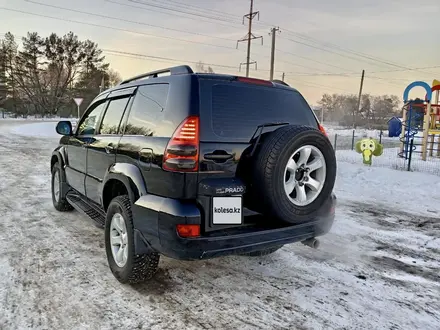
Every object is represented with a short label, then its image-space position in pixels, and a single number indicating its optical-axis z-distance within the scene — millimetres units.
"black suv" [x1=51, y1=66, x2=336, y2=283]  2566
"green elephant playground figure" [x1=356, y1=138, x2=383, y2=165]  11531
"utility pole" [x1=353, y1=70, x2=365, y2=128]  49725
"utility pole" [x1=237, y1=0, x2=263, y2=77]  34938
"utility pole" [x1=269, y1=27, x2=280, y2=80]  30312
